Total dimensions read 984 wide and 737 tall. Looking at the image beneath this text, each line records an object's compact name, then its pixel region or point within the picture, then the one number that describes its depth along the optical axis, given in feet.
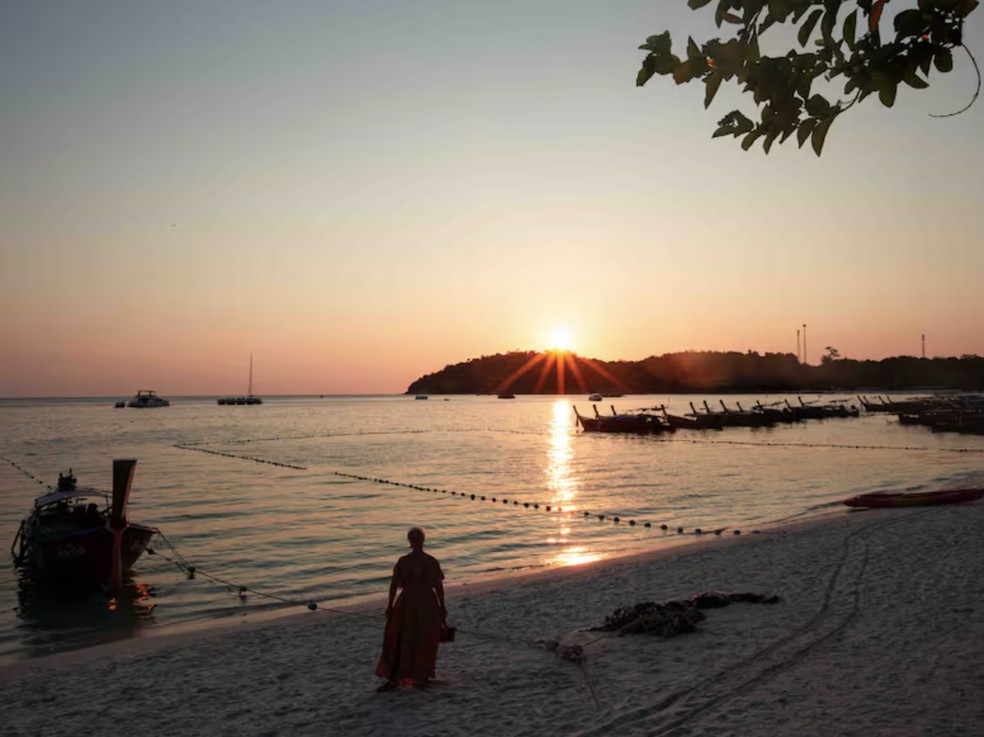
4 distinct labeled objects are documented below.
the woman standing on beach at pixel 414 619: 30.45
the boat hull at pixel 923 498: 86.79
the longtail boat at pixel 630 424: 291.58
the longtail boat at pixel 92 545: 60.76
